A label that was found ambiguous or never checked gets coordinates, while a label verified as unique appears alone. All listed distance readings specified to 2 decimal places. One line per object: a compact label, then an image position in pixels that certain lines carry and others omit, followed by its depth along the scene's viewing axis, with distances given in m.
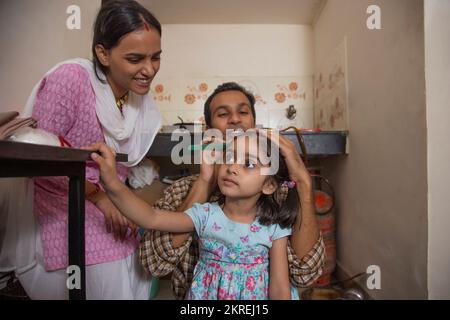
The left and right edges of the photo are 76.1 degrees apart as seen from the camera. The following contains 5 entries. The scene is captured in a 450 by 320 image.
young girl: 0.77
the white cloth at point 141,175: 1.17
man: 0.80
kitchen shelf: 1.68
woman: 0.85
